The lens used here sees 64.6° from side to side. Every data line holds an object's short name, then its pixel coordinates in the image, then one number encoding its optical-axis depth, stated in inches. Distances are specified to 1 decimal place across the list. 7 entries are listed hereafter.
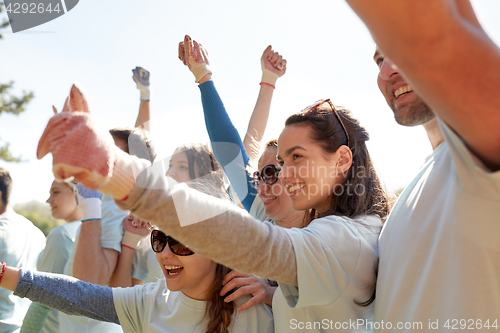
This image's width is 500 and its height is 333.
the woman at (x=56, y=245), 123.9
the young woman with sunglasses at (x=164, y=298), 72.4
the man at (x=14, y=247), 155.3
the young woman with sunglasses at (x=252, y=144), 104.2
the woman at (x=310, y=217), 36.4
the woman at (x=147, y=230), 102.0
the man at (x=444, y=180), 27.2
